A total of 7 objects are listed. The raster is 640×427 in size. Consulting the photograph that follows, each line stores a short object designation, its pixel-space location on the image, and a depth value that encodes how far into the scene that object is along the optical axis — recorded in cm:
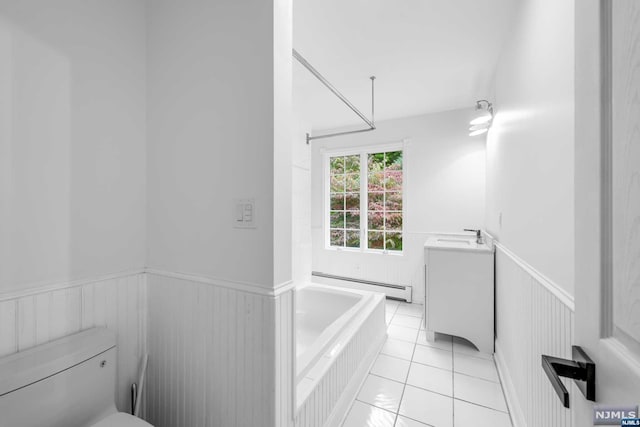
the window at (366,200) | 386
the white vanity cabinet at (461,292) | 235
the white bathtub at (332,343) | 139
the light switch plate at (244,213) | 109
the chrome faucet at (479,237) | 286
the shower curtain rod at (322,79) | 175
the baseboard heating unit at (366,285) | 369
